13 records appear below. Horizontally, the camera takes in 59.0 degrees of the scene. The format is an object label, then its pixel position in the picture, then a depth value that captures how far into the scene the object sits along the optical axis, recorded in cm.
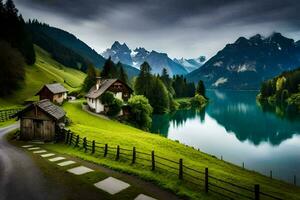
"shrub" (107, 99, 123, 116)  8156
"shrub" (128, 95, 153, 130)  8025
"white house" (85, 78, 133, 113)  8338
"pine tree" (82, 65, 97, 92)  11519
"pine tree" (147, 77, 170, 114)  12219
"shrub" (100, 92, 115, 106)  8181
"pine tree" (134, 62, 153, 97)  12172
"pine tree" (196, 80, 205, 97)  18652
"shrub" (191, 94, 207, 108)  17584
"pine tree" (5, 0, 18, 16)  11954
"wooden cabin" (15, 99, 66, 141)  3981
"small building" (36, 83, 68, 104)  8844
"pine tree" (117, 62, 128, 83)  12525
